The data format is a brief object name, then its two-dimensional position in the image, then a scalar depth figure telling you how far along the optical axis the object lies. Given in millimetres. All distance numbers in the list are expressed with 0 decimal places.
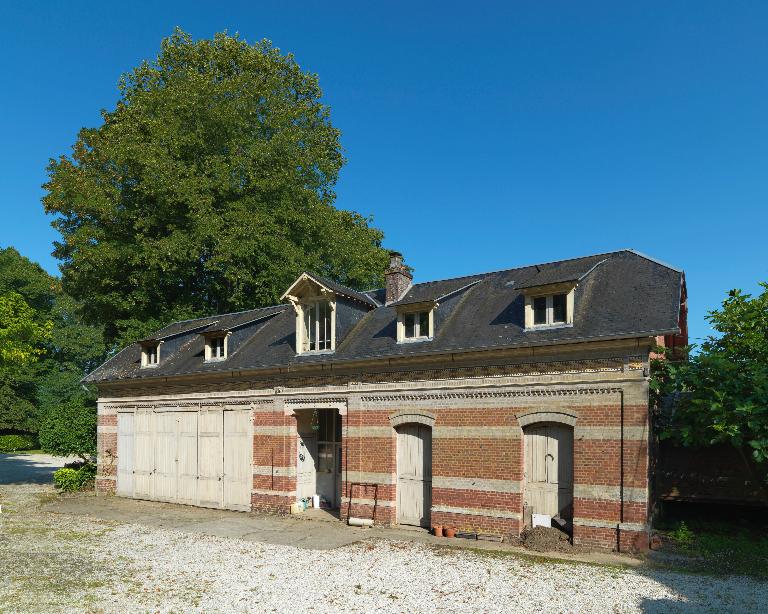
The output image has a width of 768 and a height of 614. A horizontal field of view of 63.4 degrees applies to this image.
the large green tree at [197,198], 27188
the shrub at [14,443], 44906
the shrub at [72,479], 24250
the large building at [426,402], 13656
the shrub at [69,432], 24766
